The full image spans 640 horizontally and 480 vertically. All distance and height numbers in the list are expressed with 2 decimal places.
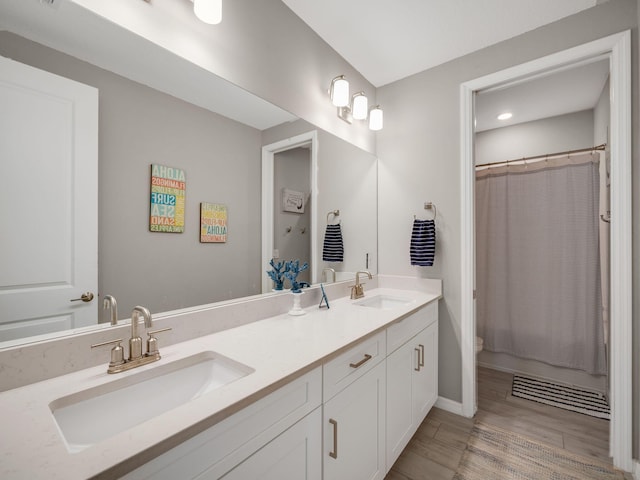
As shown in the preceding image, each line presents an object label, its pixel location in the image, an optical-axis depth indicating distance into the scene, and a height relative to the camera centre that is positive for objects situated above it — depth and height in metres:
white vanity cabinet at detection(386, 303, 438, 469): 1.48 -0.77
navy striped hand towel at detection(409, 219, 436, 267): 2.13 -0.02
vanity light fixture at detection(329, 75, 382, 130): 1.98 +0.98
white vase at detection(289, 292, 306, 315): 1.56 -0.35
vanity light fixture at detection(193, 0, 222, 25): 1.17 +0.92
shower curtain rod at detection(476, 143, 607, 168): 2.34 +0.75
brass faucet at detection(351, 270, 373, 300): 2.05 -0.34
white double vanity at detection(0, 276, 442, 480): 0.59 -0.43
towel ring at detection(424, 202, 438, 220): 2.22 +0.26
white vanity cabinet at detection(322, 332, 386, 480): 1.05 -0.68
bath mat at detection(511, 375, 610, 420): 2.18 -1.23
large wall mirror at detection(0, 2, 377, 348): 0.90 +0.28
